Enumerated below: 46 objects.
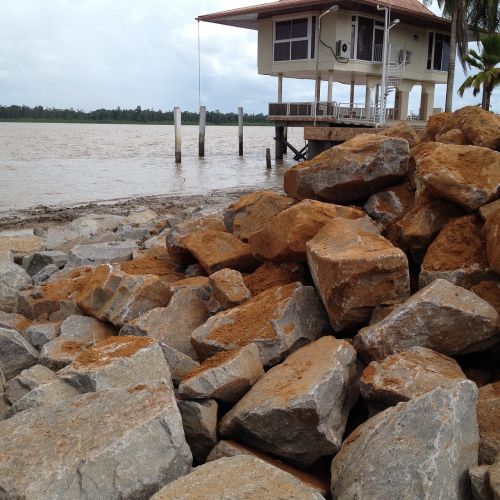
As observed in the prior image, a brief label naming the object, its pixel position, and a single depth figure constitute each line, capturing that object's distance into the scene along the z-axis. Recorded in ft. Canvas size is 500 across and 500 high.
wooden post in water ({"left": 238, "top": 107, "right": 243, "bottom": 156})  121.60
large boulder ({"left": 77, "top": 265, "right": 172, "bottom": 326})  17.10
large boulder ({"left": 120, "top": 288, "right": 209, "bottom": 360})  15.75
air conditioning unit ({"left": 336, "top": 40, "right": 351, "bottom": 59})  93.20
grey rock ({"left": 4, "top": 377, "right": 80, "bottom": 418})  12.26
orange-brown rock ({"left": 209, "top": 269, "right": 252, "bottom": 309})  16.44
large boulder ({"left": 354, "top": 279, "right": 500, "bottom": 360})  12.64
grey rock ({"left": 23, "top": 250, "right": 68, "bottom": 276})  26.76
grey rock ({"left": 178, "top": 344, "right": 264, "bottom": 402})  12.14
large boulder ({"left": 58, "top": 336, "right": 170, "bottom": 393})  12.54
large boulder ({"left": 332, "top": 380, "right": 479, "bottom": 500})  8.73
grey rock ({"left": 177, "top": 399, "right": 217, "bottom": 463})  11.76
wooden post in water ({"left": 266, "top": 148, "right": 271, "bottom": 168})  103.74
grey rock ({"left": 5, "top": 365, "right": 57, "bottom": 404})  13.71
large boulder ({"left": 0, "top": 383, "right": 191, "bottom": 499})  9.34
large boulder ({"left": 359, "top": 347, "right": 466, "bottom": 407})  11.27
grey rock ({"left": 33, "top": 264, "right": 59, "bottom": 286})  24.68
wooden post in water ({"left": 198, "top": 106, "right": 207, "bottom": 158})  110.70
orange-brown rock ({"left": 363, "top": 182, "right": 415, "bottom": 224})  18.95
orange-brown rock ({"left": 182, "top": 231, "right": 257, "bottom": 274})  19.11
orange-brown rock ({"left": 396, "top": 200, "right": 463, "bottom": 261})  16.40
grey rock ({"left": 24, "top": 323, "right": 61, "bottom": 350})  17.43
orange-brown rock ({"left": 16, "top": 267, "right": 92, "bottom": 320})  19.48
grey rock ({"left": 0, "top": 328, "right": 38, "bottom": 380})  15.78
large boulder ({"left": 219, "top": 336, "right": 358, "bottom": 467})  10.86
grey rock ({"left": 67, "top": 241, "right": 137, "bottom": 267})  25.36
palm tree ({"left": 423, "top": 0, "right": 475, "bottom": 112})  91.76
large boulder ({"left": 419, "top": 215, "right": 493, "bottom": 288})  14.64
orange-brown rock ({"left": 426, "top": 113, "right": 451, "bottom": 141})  24.07
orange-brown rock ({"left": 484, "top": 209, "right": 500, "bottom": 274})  13.75
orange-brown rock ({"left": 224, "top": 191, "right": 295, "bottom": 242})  20.59
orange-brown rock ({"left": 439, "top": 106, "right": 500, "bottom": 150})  19.89
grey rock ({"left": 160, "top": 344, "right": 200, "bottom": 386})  14.04
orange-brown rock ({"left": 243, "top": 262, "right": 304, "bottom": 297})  17.08
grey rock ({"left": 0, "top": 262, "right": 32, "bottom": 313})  22.41
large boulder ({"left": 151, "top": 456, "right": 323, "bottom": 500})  8.51
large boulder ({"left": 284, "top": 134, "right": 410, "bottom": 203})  19.45
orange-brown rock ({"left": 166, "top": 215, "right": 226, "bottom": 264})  21.06
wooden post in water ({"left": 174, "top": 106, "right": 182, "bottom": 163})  105.60
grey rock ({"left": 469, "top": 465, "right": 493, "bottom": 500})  8.91
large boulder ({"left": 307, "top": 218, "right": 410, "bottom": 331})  13.74
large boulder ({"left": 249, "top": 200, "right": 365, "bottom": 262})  16.57
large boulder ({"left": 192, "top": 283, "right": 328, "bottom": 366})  14.19
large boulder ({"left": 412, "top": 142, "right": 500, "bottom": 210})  15.55
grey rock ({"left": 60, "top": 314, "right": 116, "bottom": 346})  16.92
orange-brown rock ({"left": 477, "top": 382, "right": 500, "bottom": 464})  10.28
